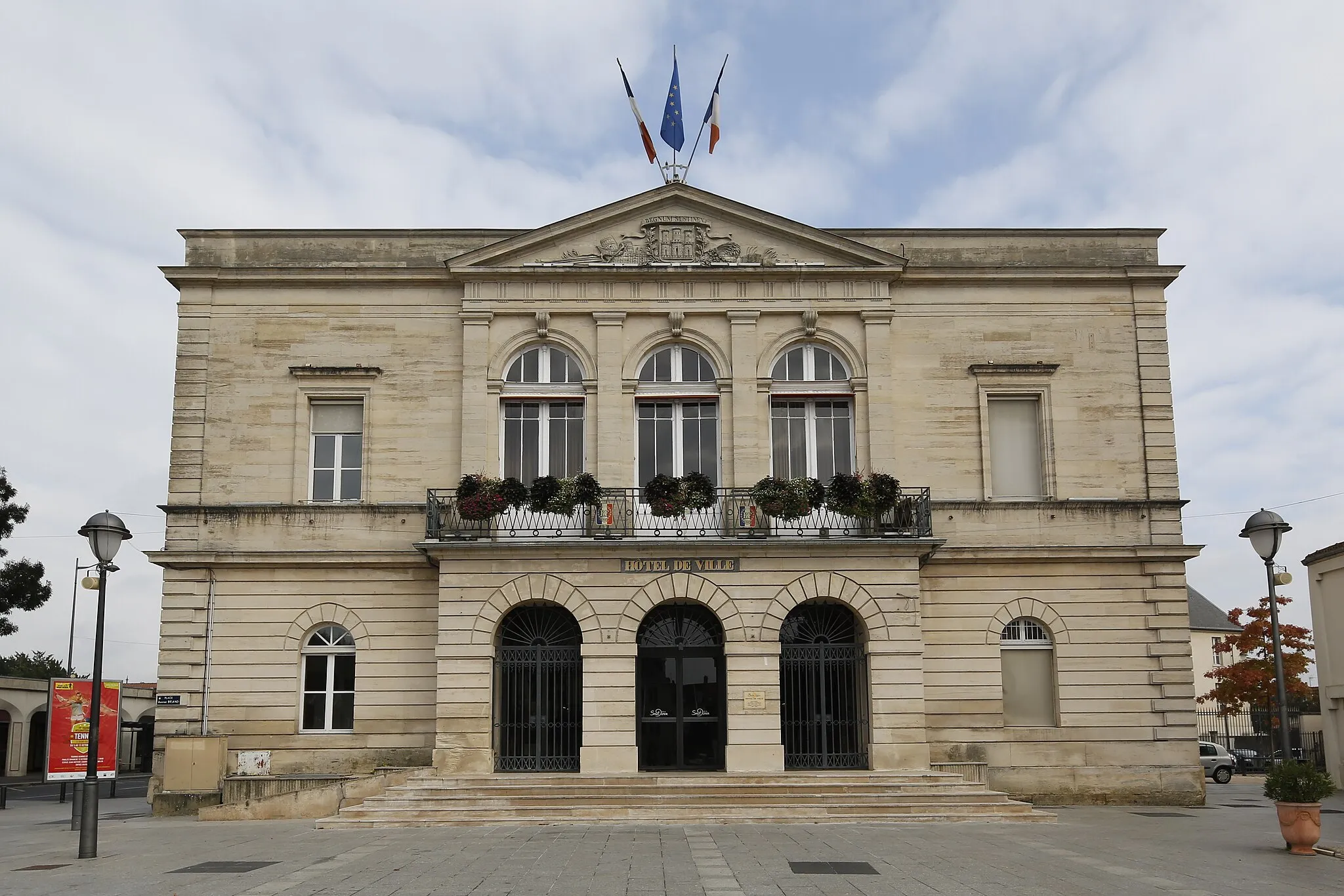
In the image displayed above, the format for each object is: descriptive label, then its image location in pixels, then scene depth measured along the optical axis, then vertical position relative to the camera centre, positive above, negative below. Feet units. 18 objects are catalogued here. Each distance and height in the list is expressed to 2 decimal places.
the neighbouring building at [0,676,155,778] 139.74 -10.00
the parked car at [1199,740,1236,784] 111.96 -11.77
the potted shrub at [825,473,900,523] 73.10 +8.22
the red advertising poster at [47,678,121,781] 74.13 -5.17
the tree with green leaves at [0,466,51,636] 141.45 +6.97
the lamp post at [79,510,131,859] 51.44 -0.02
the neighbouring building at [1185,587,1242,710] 212.43 -0.10
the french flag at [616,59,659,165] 83.51 +33.11
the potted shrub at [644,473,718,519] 72.59 +8.30
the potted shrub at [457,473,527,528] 72.38 +8.18
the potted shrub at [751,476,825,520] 72.74 +8.08
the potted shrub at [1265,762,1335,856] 51.55 -6.95
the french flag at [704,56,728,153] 83.30 +34.75
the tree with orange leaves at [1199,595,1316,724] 135.95 -4.03
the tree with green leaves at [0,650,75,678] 203.82 -4.18
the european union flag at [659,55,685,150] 83.25 +33.91
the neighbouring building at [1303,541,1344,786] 94.58 -0.46
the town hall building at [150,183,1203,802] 72.95 +8.30
